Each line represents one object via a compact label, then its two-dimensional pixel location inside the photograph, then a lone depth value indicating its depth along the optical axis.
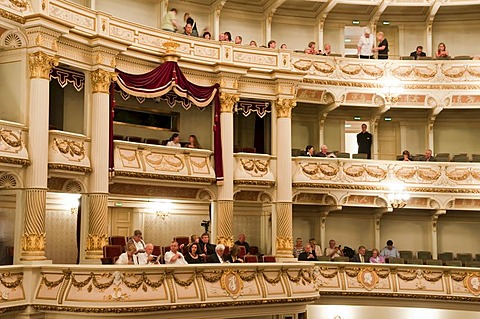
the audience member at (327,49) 24.23
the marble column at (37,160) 15.27
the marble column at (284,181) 21.36
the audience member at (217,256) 15.88
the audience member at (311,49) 24.09
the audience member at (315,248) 22.02
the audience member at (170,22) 21.50
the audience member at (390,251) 22.39
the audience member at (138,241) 15.40
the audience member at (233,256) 16.33
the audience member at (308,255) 20.77
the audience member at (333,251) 22.04
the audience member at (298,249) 21.80
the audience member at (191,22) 21.97
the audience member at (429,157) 23.72
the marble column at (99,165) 17.30
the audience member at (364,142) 24.36
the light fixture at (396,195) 23.42
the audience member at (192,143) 20.75
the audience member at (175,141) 20.33
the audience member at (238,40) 22.42
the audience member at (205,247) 16.27
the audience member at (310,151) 22.98
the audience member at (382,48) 24.77
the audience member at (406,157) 23.64
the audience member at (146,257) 14.66
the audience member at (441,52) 24.76
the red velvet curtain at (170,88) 18.72
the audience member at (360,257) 21.30
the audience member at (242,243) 20.72
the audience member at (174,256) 14.95
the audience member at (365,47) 24.70
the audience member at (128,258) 14.44
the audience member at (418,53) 24.92
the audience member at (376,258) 21.30
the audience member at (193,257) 15.53
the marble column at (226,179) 20.58
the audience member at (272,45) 22.89
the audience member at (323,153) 23.22
